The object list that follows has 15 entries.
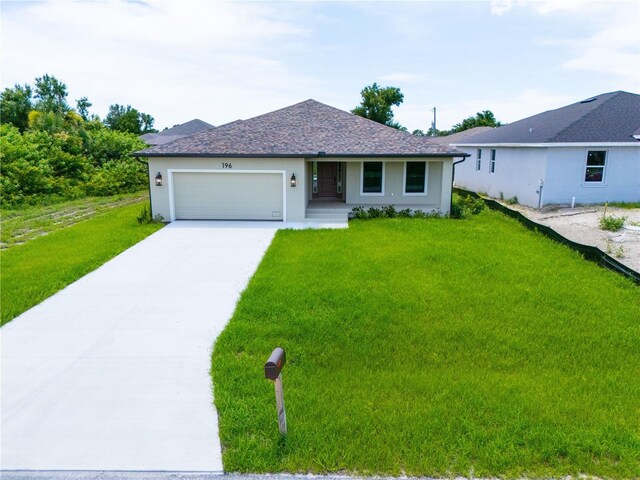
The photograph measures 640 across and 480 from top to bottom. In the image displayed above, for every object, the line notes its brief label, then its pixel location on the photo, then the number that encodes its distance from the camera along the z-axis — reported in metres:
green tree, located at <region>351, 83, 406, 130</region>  41.72
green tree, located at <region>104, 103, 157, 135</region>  62.83
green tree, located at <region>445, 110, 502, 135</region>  52.88
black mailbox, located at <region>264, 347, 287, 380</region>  3.68
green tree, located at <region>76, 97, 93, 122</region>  69.44
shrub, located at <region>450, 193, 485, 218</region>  16.50
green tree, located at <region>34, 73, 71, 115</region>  58.34
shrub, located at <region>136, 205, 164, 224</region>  15.09
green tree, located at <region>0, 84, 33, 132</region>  39.81
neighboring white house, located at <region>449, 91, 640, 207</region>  17.38
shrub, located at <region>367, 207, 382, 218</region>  16.12
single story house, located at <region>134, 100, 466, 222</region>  15.24
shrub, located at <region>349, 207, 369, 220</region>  16.09
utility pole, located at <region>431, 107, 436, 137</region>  52.09
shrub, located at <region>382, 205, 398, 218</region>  16.16
